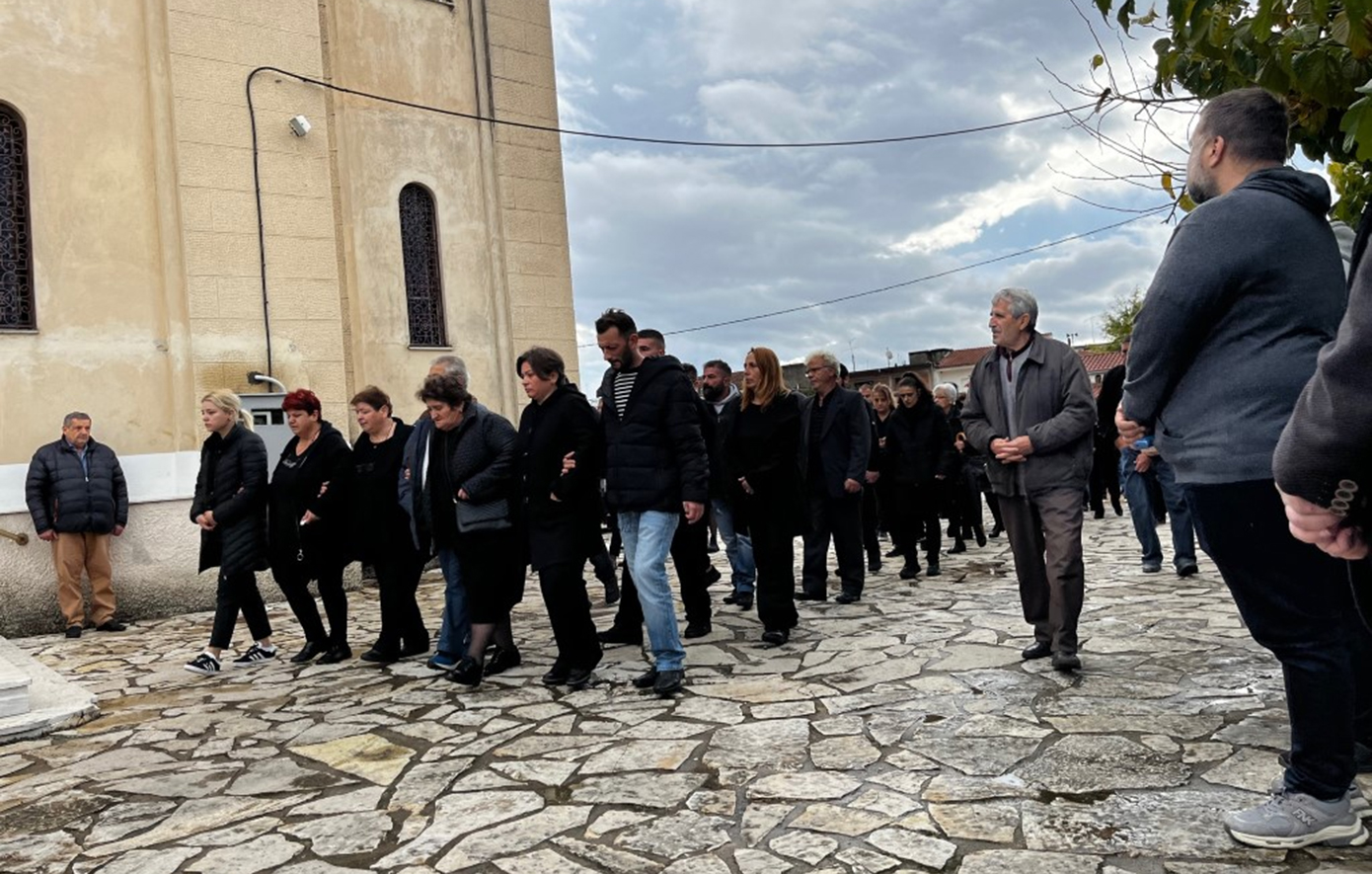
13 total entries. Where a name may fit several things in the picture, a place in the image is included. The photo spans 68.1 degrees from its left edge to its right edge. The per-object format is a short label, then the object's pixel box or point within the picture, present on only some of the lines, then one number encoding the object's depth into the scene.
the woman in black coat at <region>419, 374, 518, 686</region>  6.17
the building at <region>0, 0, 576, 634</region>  10.52
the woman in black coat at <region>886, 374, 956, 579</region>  9.94
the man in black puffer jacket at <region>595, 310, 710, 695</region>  5.65
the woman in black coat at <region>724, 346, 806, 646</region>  6.91
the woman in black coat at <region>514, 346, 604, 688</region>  5.88
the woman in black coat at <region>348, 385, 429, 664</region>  7.09
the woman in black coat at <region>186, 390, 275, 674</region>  7.29
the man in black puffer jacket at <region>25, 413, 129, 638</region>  9.86
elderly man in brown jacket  5.32
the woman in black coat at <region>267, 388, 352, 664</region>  7.31
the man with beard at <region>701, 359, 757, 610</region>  7.64
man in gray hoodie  3.00
